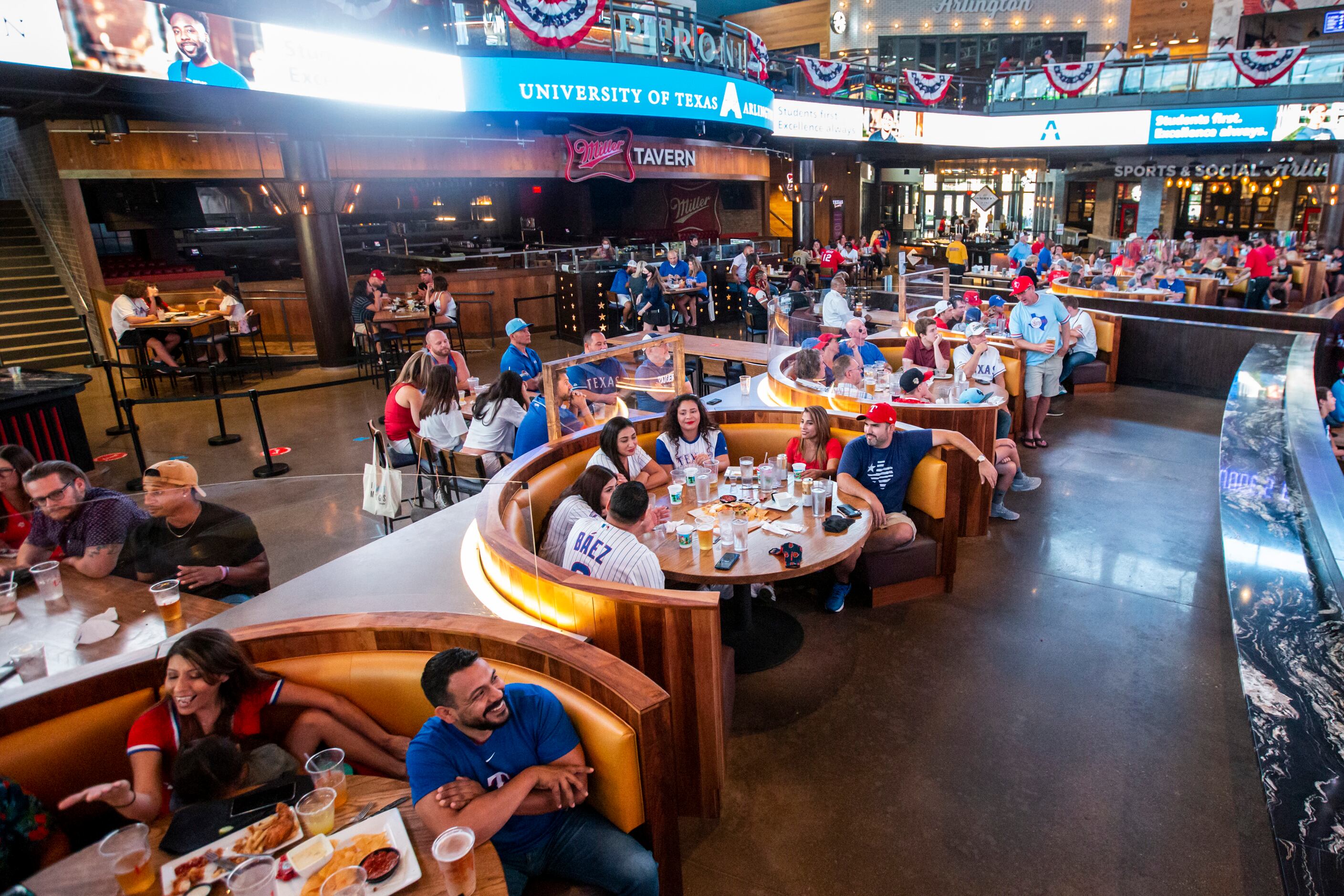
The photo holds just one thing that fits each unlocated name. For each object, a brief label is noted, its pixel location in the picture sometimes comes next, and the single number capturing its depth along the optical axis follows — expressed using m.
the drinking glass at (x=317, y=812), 2.15
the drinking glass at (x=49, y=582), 3.31
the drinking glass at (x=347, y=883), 1.86
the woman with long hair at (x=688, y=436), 4.96
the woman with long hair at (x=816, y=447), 4.80
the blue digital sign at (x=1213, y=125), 16.97
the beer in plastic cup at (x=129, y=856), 1.97
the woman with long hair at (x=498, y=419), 5.84
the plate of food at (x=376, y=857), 1.95
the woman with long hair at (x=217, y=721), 2.43
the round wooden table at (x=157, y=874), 1.96
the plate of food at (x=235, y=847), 1.98
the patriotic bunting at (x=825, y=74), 15.95
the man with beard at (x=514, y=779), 2.29
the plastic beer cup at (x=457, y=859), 1.93
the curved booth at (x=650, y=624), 2.94
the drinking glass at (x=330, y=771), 2.28
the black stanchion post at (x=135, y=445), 6.91
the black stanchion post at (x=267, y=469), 7.29
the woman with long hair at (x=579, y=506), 3.82
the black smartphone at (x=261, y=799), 2.24
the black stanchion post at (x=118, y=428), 8.25
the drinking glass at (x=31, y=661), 2.88
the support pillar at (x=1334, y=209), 17.28
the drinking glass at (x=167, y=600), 3.27
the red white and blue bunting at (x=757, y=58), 13.51
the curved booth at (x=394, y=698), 2.46
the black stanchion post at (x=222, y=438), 8.31
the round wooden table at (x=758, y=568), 3.56
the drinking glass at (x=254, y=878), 1.87
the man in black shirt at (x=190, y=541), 3.51
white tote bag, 5.03
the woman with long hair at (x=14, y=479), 3.97
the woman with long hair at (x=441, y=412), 5.97
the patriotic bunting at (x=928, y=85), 18.00
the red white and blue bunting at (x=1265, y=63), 16.19
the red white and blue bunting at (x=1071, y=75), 17.72
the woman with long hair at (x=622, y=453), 4.51
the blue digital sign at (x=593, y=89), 10.40
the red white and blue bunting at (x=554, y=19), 9.33
